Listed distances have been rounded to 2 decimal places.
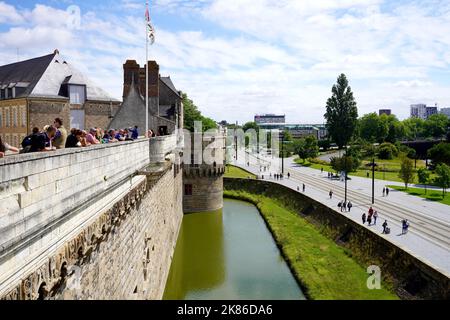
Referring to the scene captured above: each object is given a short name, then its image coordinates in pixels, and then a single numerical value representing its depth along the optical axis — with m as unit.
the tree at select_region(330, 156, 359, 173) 53.28
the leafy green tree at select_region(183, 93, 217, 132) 64.94
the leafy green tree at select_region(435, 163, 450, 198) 39.19
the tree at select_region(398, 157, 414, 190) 43.84
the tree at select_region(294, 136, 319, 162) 71.00
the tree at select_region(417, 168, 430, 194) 43.84
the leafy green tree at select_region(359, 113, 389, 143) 108.94
